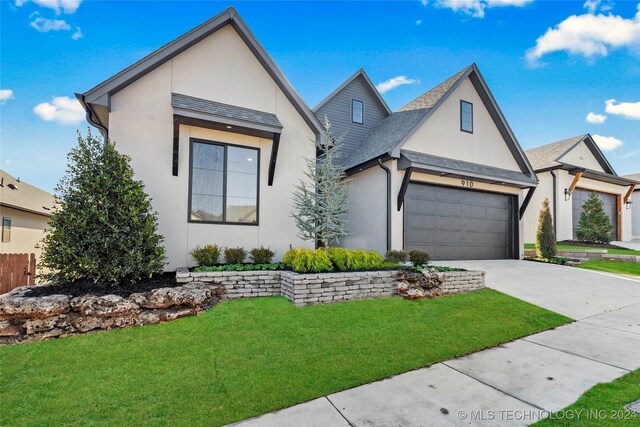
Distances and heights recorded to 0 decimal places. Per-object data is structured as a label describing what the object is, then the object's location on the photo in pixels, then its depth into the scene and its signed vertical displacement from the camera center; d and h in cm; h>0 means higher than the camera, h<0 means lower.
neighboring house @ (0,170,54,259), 1303 +38
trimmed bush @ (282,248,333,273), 679 -82
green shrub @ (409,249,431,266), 841 -85
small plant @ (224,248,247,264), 760 -76
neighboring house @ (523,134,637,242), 1761 +271
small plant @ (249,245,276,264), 784 -78
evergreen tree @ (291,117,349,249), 876 +64
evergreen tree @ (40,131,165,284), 542 -1
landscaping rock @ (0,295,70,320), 448 -126
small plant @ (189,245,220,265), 732 -74
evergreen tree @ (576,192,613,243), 1766 +21
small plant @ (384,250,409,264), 855 -84
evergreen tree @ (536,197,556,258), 1300 -38
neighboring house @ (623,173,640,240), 2288 +129
